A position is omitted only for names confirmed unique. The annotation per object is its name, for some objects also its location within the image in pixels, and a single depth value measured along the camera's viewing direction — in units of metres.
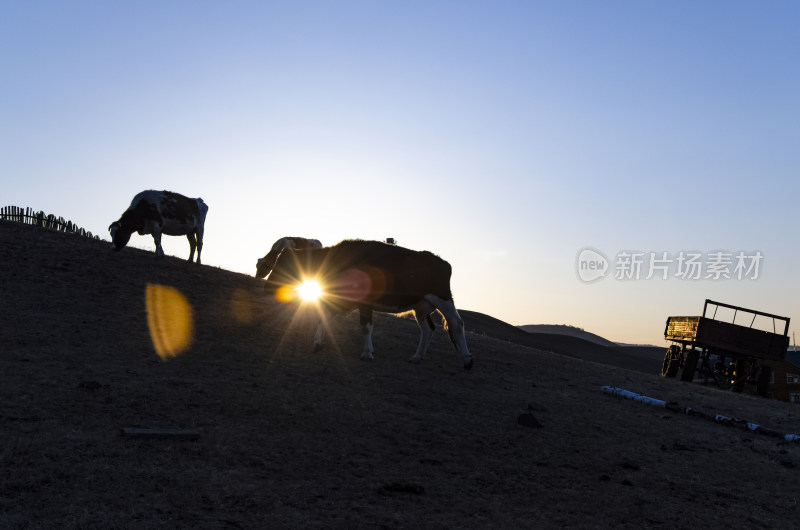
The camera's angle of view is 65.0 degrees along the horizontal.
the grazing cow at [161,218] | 21.45
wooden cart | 28.45
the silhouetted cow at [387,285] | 14.22
